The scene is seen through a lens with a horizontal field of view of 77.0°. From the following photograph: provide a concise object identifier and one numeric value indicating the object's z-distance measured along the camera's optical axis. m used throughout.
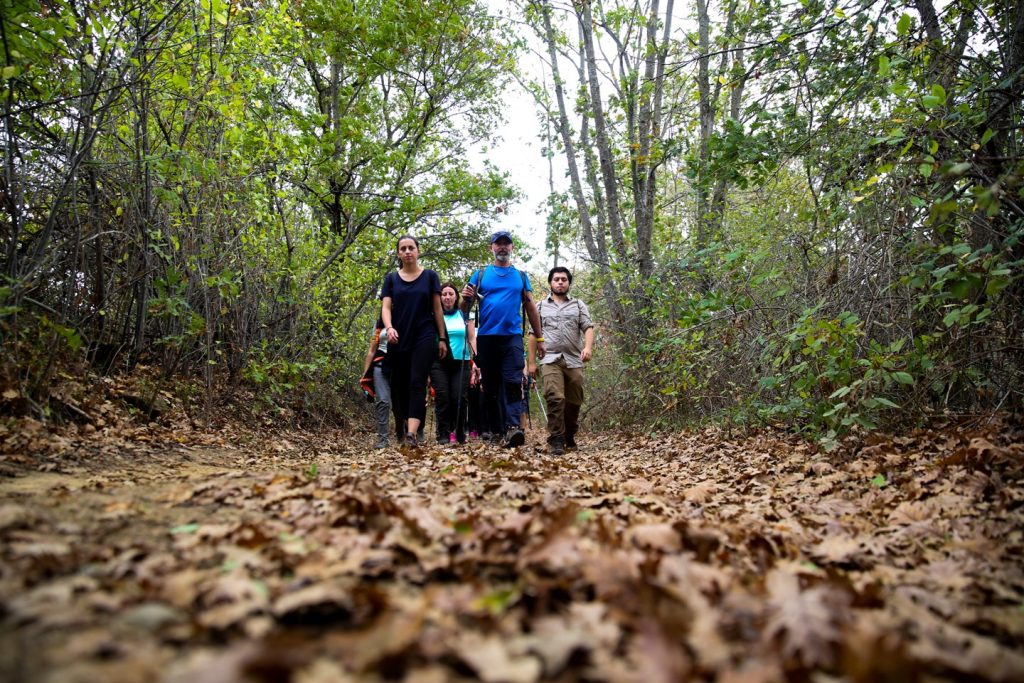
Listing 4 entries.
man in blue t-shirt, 7.45
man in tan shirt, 7.23
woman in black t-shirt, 6.68
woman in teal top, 7.53
